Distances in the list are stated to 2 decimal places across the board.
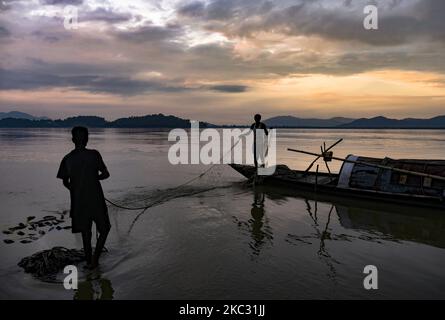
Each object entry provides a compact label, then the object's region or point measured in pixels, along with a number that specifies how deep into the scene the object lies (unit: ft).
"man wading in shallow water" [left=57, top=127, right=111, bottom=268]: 19.35
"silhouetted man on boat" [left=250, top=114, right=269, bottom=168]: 50.02
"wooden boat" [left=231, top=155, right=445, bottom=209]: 38.15
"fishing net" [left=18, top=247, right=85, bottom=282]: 20.34
